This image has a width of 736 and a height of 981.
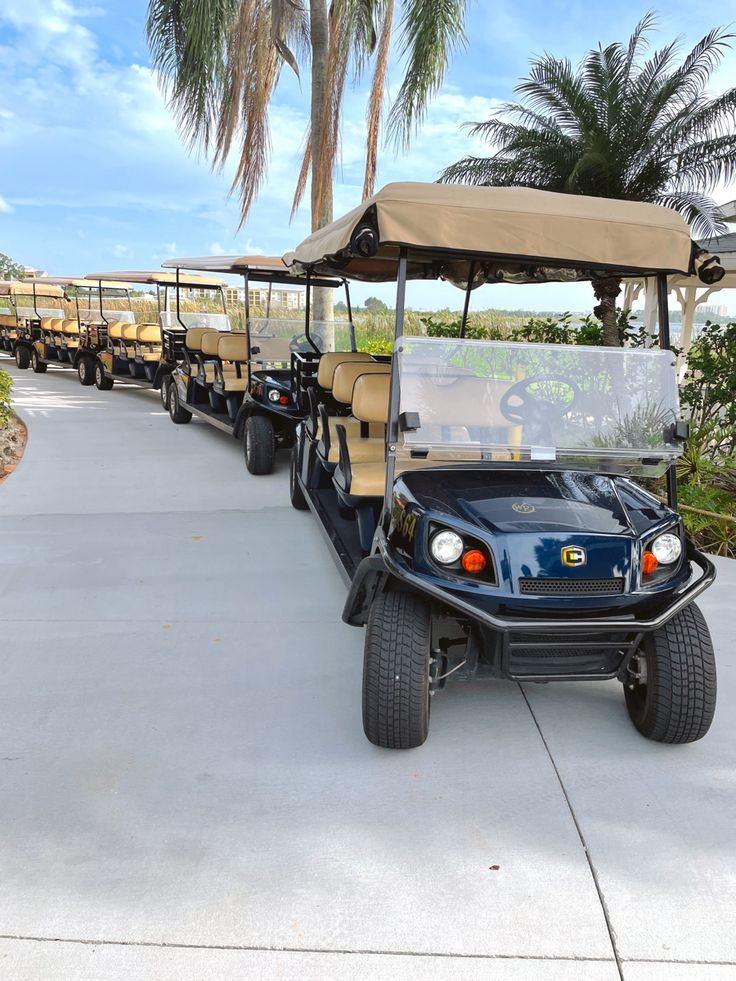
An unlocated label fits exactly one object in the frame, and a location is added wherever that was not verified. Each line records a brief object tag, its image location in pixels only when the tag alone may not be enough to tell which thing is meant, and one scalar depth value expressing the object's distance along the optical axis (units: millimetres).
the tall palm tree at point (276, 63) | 9672
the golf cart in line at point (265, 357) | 6617
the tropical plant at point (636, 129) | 7500
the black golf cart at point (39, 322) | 15461
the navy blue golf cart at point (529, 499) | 2367
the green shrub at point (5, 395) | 7496
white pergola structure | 8977
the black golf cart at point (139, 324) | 10164
